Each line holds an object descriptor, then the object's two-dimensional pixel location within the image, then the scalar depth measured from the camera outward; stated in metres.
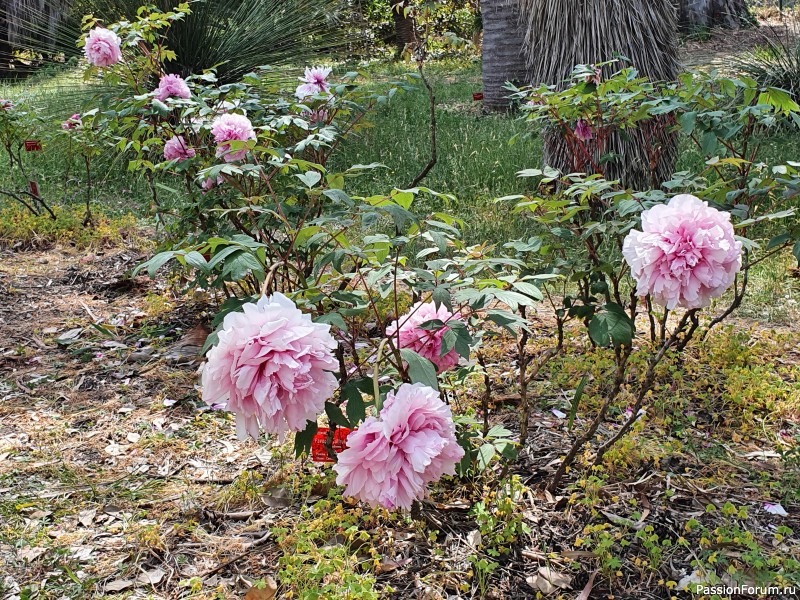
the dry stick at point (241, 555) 1.90
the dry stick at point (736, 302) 2.44
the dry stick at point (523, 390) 2.06
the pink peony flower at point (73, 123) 4.64
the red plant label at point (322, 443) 1.82
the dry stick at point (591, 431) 1.96
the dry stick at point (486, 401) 2.07
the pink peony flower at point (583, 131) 2.87
